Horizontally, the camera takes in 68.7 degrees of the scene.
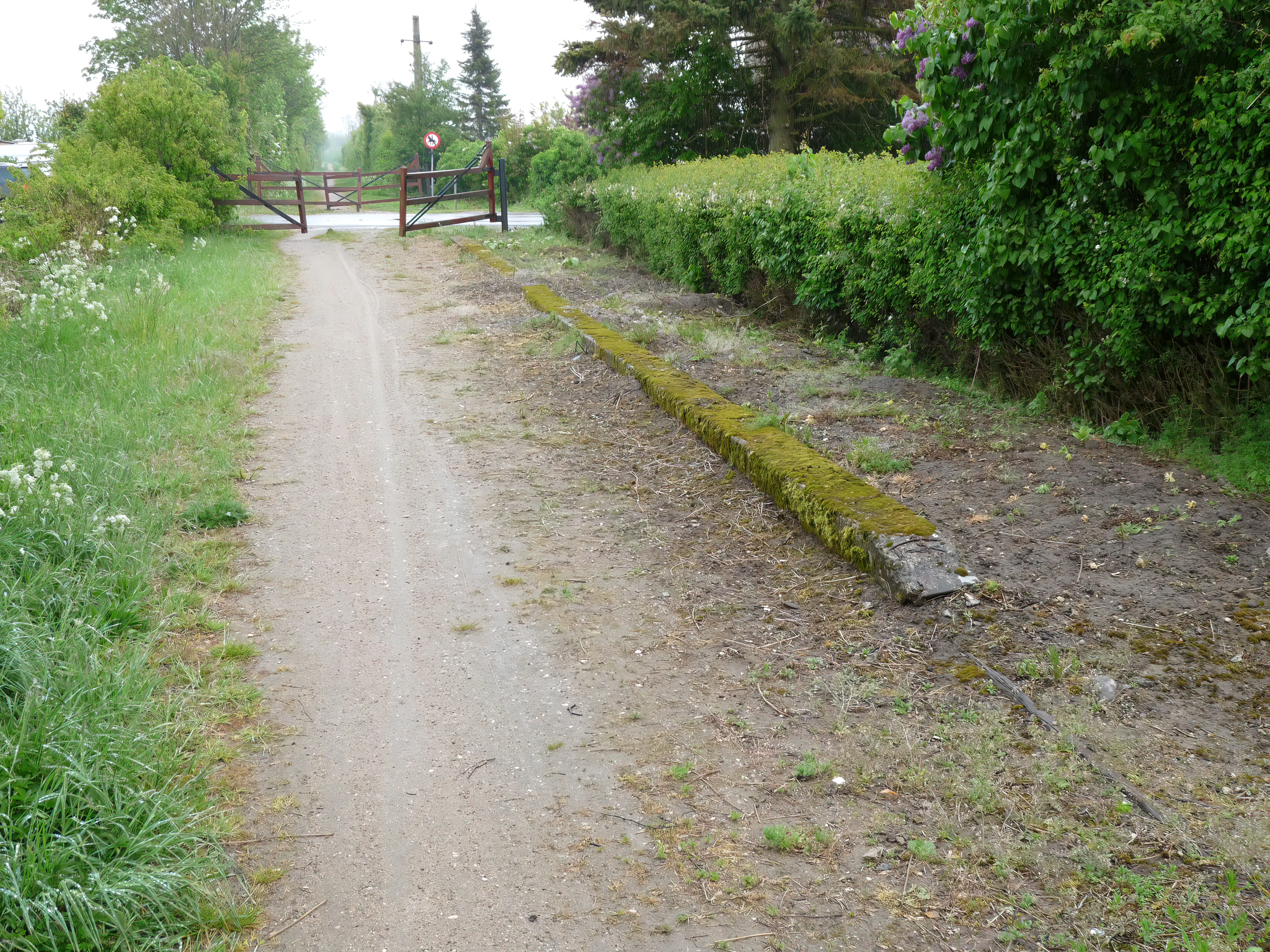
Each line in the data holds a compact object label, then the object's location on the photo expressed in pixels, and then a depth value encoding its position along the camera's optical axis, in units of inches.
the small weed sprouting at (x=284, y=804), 112.0
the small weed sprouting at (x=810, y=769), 116.7
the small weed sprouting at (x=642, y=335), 317.1
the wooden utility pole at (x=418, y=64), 1713.8
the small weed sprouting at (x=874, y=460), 199.0
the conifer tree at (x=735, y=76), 578.9
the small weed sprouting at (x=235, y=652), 144.2
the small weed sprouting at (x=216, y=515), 189.0
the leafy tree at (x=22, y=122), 1128.8
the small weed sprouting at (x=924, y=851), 102.0
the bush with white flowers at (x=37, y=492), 159.3
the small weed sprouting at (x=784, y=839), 105.3
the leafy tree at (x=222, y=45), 1585.9
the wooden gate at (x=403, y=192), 705.6
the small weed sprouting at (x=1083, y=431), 202.4
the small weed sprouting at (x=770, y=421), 219.6
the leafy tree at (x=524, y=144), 1002.1
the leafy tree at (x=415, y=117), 1729.8
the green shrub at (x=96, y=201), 444.1
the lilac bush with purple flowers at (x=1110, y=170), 166.7
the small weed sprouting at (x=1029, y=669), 130.3
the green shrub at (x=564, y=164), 716.0
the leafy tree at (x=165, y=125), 636.1
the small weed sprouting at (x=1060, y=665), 129.1
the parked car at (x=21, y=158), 547.5
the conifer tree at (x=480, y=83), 1979.6
